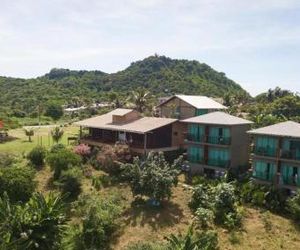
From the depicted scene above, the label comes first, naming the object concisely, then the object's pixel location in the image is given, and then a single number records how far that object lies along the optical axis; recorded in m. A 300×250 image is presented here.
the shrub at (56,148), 35.56
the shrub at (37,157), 35.73
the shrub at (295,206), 26.08
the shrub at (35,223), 20.98
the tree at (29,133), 46.90
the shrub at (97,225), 25.22
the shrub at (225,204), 26.66
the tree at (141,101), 53.47
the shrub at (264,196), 27.70
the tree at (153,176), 28.27
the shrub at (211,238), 21.58
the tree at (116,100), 66.27
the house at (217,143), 32.83
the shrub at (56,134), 41.76
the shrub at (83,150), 36.08
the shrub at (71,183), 30.97
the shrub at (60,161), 33.12
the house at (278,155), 28.73
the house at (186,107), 41.56
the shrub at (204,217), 26.20
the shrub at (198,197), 28.10
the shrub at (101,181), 32.28
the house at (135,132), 36.11
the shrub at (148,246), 21.29
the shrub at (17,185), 29.02
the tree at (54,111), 72.99
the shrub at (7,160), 34.18
